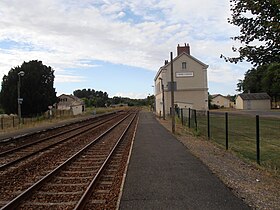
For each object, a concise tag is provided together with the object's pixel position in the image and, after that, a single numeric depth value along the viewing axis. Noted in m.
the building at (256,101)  57.10
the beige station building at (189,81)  36.82
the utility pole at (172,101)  14.21
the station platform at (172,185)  3.86
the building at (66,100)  72.35
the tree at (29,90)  32.44
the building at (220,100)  86.84
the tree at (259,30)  7.04
